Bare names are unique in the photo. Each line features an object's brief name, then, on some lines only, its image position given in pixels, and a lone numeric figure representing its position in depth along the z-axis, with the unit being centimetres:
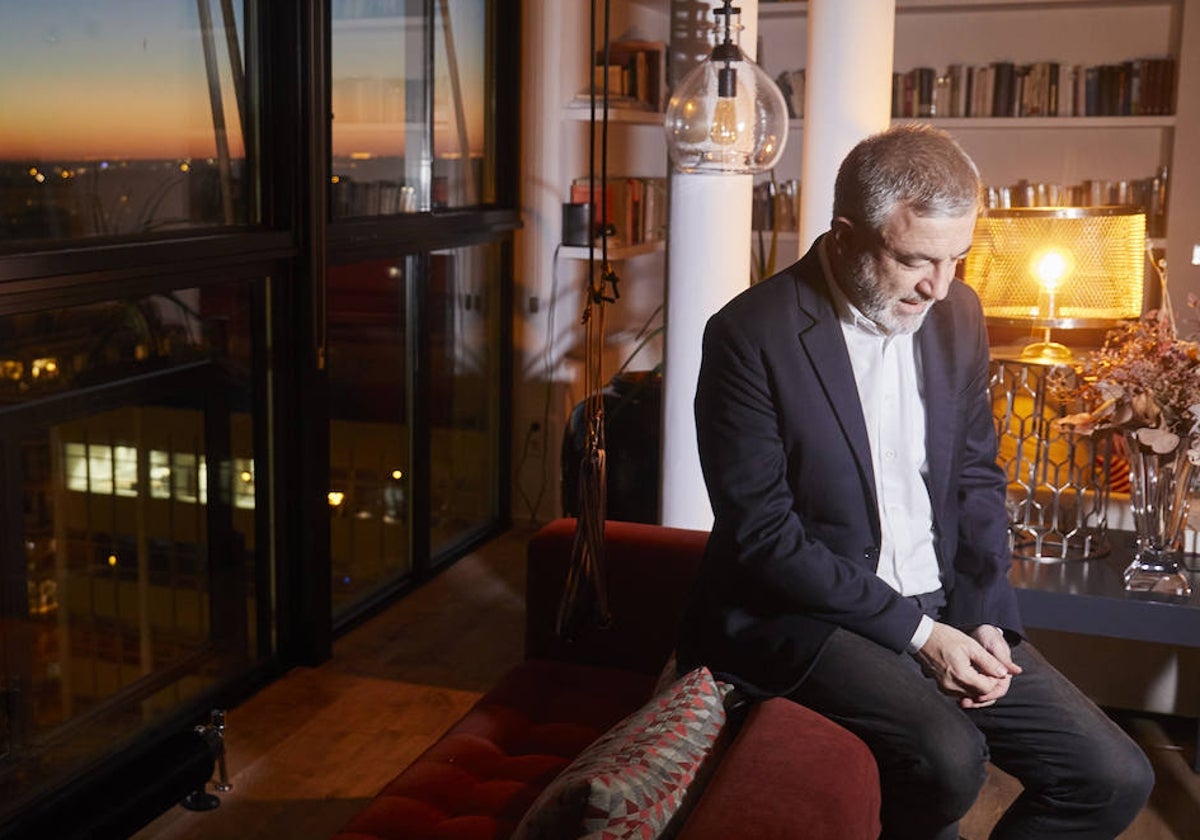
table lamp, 363
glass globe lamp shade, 311
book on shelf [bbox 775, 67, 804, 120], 688
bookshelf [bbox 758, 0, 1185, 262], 651
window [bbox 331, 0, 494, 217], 469
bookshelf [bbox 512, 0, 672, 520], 580
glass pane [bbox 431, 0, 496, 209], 540
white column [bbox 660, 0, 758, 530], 358
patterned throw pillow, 190
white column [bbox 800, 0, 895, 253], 373
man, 233
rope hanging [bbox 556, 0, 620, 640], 304
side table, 328
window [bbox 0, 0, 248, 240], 319
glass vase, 336
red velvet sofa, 197
